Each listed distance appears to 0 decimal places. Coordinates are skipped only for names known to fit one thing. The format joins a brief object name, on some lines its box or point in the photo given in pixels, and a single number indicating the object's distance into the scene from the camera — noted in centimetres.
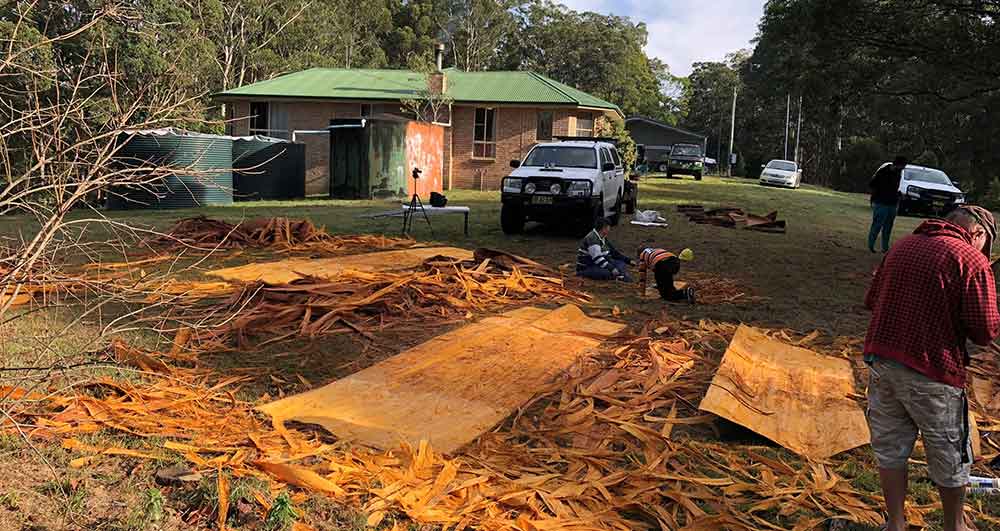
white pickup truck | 1379
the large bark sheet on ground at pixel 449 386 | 472
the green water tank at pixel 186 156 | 1927
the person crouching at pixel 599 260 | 1017
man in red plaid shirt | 331
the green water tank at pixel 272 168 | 2327
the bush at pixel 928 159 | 4597
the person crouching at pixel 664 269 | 881
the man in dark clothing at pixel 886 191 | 1282
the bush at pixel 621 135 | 3325
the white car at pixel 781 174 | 3856
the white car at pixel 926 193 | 2367
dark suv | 4161
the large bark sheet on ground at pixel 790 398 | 484
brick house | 2933
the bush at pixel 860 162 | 4850
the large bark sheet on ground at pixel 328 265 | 942
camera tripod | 1453
